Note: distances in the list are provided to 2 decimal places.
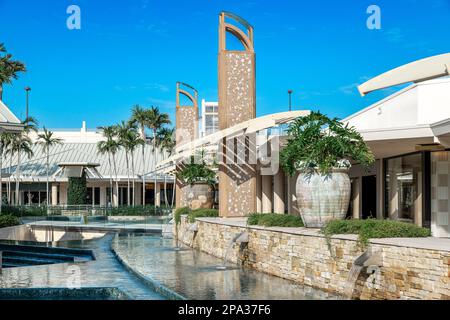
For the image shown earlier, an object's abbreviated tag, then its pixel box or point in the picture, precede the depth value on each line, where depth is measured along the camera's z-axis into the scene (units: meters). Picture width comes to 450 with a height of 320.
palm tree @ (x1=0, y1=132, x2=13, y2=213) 57.49
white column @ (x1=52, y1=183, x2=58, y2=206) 61.16
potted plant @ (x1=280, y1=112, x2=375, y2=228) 13.23
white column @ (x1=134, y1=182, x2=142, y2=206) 67.50
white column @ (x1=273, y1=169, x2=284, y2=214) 25.55
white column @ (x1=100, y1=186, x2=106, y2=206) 65.66
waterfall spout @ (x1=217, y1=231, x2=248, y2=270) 14.77
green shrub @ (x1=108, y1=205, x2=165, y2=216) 46.28
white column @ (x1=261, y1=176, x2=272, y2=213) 27.47
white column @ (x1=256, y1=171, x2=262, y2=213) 28.05
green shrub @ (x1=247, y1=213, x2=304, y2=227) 14.29
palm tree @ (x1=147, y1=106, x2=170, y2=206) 68.19
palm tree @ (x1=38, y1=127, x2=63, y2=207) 64.56
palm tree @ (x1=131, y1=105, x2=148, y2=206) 68.38
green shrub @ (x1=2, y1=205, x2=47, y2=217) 41.34
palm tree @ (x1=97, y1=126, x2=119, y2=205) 63.56
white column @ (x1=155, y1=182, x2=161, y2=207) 60.11
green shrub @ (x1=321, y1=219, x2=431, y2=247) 10.15
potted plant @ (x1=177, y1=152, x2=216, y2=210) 27.16
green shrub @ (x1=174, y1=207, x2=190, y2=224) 25.45
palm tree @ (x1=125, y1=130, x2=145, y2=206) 63.44
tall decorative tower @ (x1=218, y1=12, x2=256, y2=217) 21.75
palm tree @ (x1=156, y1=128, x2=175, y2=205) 66.83
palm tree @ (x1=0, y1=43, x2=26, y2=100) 51.17
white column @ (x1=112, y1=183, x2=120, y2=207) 61.82
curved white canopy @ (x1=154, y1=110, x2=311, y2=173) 19.91
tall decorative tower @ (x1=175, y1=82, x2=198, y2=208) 33.34
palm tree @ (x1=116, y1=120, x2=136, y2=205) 63.94
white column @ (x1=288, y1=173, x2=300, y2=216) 25.12
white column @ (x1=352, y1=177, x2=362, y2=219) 23.54
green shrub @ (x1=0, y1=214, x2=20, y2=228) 28.53
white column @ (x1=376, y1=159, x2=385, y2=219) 20.72
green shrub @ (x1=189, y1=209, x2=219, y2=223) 21.75
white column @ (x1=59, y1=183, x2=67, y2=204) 64.38
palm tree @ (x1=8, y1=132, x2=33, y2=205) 60.69
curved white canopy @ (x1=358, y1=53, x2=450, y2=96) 9.49
